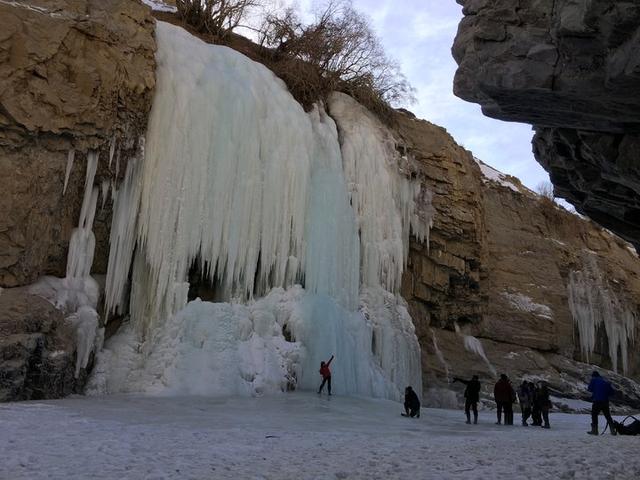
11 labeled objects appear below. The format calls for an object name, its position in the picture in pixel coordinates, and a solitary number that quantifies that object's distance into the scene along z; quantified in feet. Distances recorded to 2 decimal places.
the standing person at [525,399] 37.47
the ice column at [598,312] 71.72
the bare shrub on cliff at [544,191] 116.47
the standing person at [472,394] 36.27
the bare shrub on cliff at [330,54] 60.08
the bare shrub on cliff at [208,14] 60.39
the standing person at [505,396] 36.09
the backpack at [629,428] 30.40
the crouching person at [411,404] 36.58
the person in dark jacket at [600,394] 29.09
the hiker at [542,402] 36.06
